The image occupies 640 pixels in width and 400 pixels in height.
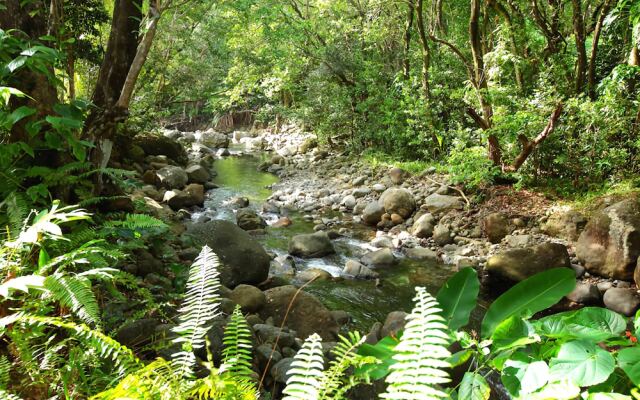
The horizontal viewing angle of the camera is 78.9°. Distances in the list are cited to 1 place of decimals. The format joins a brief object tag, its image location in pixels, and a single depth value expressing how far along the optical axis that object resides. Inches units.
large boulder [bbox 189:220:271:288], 197.0
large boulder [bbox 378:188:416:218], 339.0
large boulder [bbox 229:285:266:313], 157.5
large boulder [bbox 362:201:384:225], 348.8
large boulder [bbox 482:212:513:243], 276.2
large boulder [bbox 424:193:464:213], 320.5
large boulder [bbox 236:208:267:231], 324.2
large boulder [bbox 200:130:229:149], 834.2
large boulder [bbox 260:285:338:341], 159.5
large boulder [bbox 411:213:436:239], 306.3
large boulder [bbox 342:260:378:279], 248.5
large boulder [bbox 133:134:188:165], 453.4
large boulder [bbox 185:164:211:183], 443.8
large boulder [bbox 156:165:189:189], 387.2
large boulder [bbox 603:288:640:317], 190.9
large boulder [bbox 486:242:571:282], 221.0
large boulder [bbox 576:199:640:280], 212.1
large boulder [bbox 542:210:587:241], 248.2
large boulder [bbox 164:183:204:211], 345.3
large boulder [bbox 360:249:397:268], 265.3
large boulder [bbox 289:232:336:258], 277.7
